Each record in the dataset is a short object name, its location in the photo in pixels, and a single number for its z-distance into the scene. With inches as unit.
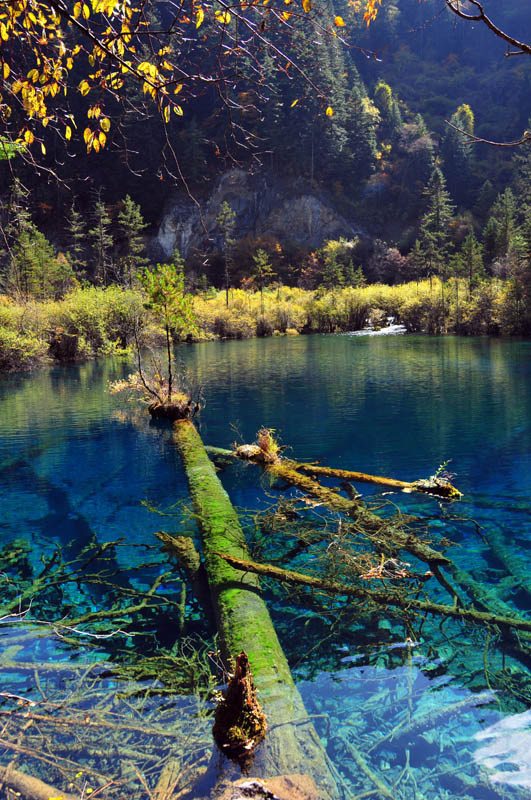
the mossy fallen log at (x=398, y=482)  330.6
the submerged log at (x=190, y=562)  219.5
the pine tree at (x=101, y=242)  2805.1
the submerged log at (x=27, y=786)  116.2
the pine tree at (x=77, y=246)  2864.2
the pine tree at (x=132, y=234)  2940.5
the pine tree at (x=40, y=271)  1966.5
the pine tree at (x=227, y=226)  3245.6
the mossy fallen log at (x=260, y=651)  126.5
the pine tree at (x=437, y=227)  2851.9
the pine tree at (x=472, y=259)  2265.0
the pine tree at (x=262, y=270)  3083.2
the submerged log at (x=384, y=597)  190.2
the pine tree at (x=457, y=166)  3551.7
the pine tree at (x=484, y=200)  3336.6
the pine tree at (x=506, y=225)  2534.4
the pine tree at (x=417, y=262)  2869.1
